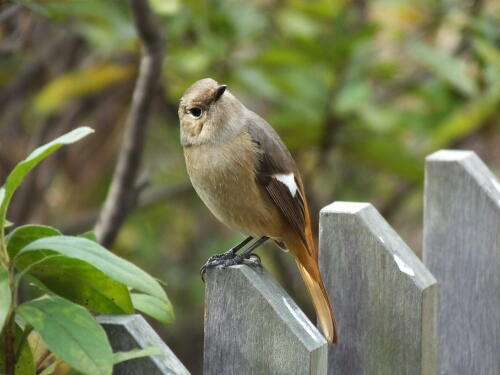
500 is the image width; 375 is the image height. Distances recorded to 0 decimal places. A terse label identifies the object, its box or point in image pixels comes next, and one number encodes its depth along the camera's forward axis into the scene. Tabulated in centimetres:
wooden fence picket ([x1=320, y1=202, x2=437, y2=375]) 380
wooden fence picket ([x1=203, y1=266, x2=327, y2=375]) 331
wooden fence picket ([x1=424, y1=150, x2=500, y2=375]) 447
